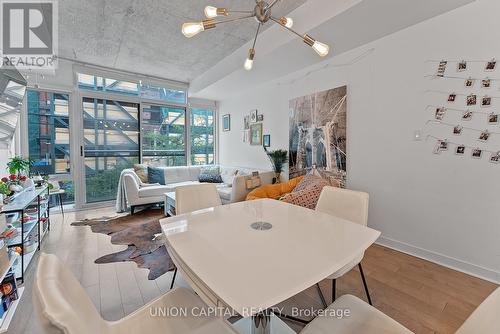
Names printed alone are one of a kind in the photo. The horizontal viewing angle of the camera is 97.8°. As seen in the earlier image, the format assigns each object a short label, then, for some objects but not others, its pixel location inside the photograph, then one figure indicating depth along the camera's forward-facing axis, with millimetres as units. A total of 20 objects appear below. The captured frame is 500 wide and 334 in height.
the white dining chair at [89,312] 575
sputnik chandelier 1269
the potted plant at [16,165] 2686
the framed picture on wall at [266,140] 4203
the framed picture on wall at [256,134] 4422
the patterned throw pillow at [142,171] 4430
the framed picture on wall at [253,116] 4520
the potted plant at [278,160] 3867
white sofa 3516
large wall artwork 2994
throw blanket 3994
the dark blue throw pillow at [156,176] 4500
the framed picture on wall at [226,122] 5332
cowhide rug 2285
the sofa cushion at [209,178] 4685
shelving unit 1964
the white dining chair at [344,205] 1628
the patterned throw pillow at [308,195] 2626
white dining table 781
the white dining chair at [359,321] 683
